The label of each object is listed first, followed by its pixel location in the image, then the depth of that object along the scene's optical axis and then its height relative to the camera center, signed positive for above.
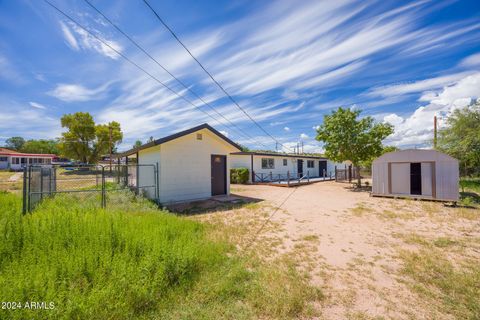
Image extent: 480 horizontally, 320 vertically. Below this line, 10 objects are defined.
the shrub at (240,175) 20.14 -1.32
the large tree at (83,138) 34.56 +4.13
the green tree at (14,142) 79.38 +7.68
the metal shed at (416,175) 9.73 -0.73
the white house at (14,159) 41.28 +0.62
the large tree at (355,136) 15.05 +1.85
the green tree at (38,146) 62.88 +4.78
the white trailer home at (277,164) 21.02 -0.33
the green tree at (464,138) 14.38 +1.69
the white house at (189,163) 9.59 -0.08
